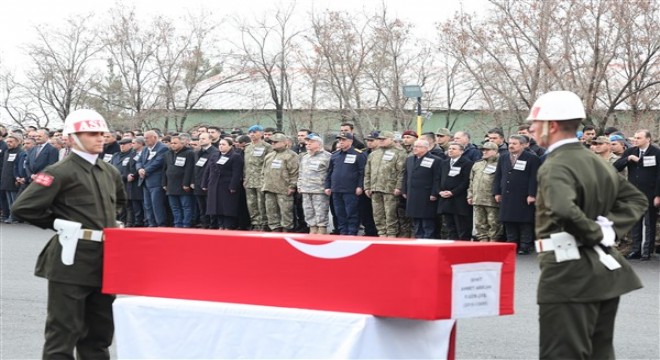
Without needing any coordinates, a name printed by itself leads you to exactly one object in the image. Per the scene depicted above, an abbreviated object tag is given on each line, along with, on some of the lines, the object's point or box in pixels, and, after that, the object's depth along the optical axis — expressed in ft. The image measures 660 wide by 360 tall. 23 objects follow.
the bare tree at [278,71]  120.67
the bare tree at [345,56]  110.32
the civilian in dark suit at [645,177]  48.73
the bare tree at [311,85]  115.96
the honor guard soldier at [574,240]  18.53
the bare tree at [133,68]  128.06
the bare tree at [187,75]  127.24
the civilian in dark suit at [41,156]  71.56
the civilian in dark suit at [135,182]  68.08
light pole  70.31
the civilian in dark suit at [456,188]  53.88
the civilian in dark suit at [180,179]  64.23
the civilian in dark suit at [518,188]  51.21
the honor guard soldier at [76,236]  22.22
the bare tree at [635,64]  81.66
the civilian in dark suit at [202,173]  63.28
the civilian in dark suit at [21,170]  73.73
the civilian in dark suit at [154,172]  66.28
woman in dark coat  61.93
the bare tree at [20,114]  138.82
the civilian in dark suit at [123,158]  68.49
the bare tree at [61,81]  132.16
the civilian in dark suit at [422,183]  54.29
